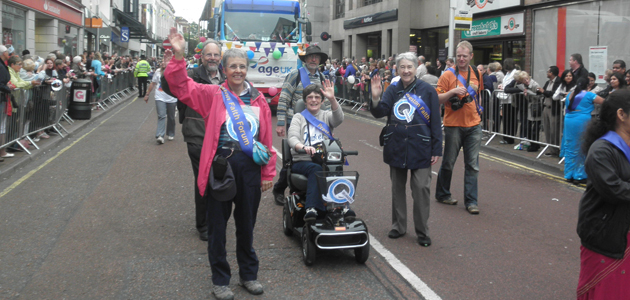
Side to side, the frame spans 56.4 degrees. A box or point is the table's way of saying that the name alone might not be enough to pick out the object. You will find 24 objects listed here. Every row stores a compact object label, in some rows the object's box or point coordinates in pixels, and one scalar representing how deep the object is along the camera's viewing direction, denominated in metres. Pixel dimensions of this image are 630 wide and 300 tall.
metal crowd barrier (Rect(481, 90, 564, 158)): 11.44
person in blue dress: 9.23
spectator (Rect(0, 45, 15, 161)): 10.00
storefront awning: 47.69
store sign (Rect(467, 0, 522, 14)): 20.91
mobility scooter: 5.04
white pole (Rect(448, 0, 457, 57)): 16.83
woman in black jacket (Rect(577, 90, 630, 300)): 3.23
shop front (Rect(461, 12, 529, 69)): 21.23
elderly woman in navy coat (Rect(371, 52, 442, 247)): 5.83
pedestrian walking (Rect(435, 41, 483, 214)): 7.19
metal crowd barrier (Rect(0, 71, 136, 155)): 10.38
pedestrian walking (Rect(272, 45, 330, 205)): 6.98
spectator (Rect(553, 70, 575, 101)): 11.17
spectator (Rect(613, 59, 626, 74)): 10.72
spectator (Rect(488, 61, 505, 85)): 15.20
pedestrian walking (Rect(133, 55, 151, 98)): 27.62
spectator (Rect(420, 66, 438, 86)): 11.18
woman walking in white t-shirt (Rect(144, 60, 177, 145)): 12.25
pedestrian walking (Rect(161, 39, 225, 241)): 5.82
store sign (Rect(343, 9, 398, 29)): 32.72
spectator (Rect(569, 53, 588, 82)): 10.93
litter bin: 15.75
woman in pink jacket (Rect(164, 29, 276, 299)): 4.22
